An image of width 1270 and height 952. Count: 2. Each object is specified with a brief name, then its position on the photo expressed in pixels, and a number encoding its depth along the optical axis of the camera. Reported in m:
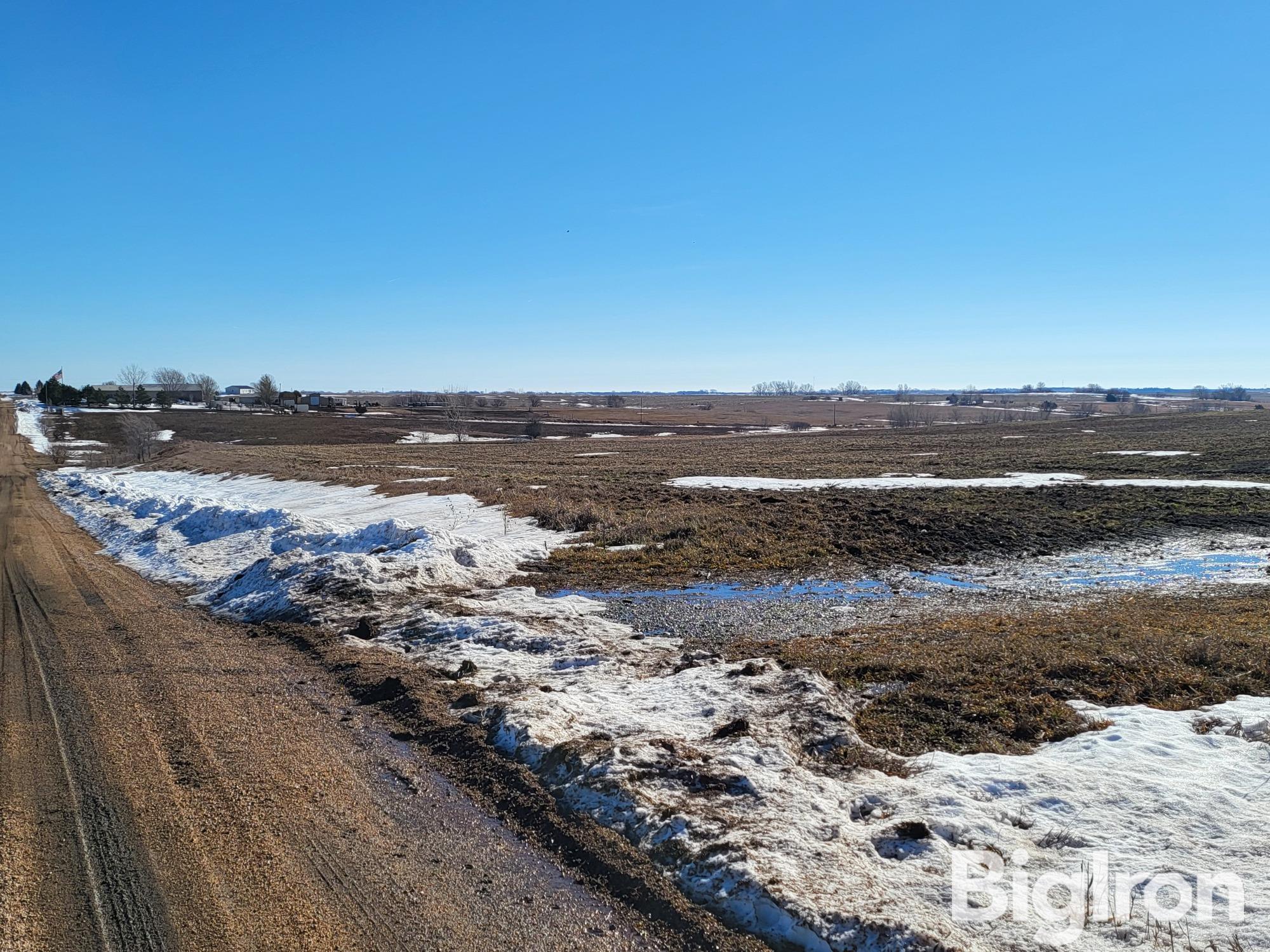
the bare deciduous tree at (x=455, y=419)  76.94
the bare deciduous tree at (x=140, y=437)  50.69
